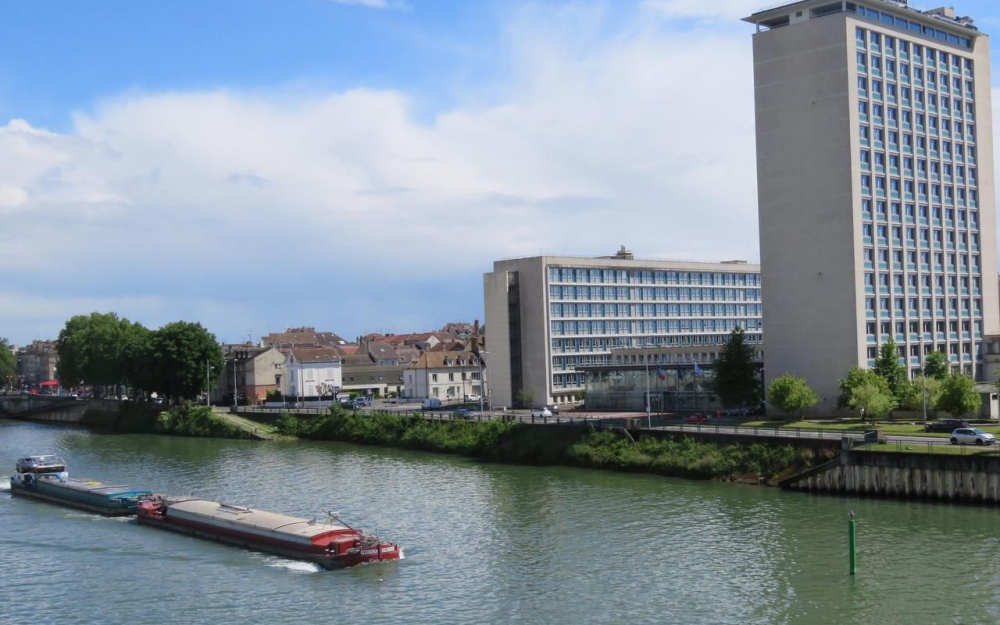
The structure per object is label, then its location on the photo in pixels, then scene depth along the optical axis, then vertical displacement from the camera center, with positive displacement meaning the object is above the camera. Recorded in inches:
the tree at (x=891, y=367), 3225.9 -51.3
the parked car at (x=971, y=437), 2300.7 -202.5
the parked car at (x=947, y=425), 2605.8 -195.8
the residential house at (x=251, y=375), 5610.2 -44.6
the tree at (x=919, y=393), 2878.9 -123.5
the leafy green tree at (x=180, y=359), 4756.4 +47.4
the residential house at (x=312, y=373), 5629.9 -39.9
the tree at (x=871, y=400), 2851.9 -139.6
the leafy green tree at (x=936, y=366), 3383.4 -55.0
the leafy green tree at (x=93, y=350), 5713.6 +123.8
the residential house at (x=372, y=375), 6018.7 -67.2
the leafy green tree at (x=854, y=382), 2989.7 -89.2
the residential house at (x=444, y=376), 5319.9 -72.1
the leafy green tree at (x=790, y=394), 2974.9 -120.1
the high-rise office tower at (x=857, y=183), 3361.2 +585.0
